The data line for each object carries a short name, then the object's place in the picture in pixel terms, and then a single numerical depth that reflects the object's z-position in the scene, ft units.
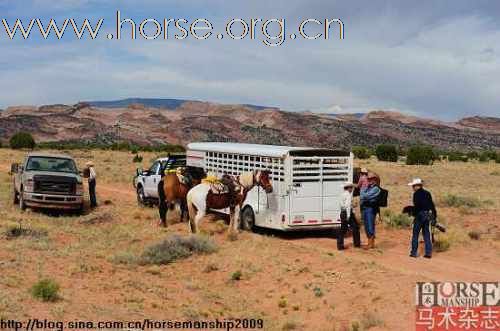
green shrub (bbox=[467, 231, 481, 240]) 62.59
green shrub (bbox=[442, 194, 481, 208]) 82.58
